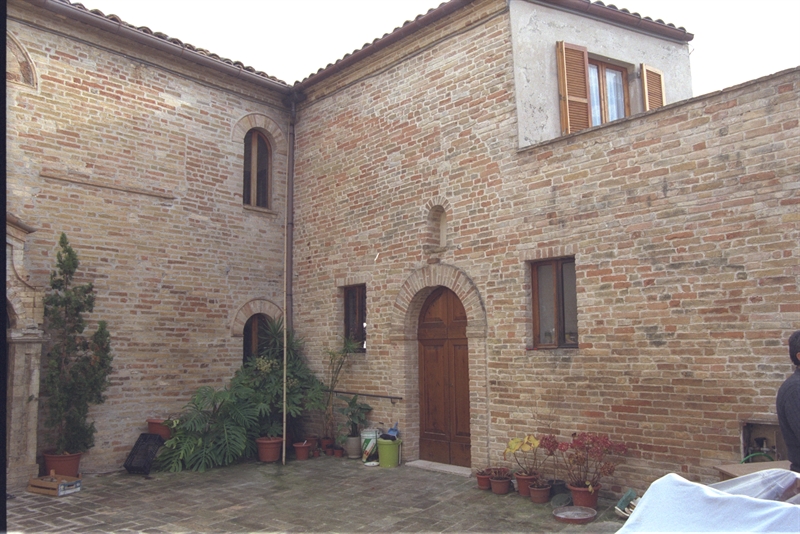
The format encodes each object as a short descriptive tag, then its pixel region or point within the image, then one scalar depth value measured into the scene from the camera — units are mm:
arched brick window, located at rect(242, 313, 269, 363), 11406
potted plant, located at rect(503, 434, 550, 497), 7422
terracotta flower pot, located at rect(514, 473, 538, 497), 7426
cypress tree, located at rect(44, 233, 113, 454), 8477
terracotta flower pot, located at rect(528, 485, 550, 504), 7172
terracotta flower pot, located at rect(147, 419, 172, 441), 9703
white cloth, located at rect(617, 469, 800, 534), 2438
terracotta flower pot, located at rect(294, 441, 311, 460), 10164
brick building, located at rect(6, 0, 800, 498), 6418
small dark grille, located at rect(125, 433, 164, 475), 9164
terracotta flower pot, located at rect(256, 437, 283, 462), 9984
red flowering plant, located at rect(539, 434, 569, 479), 7137
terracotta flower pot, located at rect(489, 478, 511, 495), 7617
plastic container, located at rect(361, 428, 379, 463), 9609
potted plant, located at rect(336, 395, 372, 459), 10008
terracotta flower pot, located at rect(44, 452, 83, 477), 8430
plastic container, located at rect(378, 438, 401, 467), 9289
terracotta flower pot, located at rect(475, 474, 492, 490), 7846
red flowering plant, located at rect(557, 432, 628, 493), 6746
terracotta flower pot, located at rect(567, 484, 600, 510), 6746
